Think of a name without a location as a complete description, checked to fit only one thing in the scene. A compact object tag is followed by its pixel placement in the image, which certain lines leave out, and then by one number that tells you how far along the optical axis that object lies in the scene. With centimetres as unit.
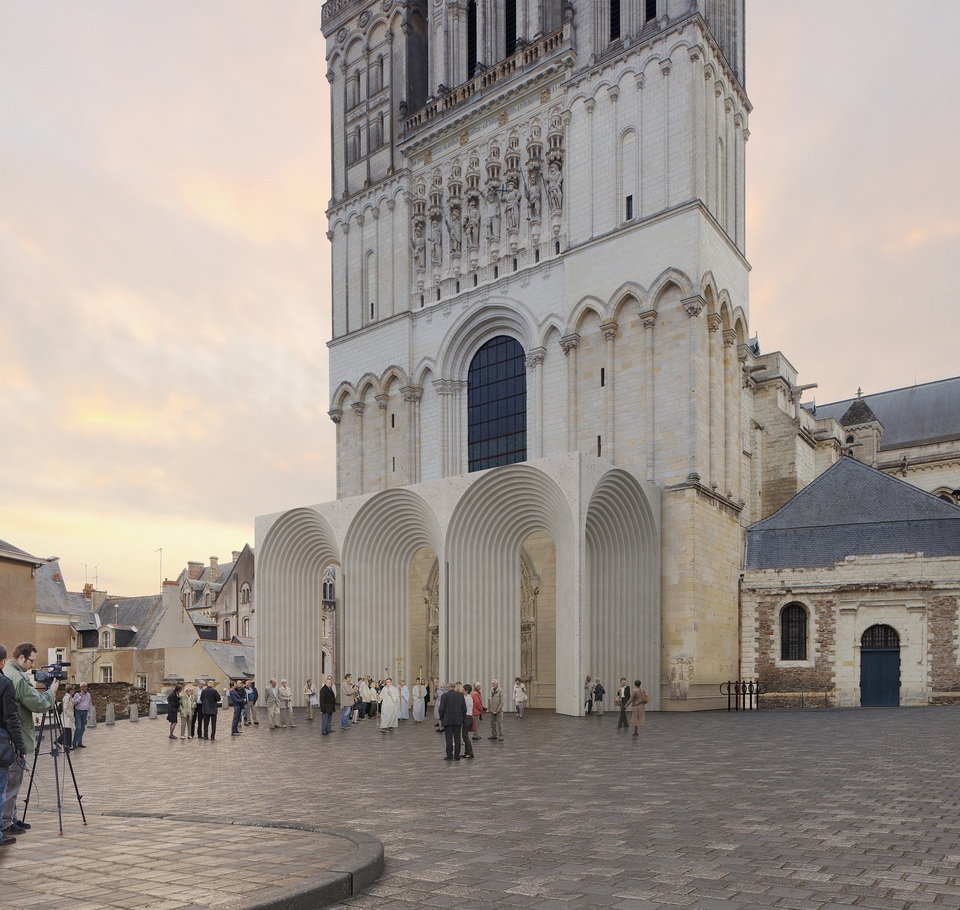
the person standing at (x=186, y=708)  2050
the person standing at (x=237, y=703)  2019
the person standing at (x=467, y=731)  1354
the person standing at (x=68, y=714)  1689
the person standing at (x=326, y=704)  1936
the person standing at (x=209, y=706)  1931
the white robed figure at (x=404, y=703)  2472
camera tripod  706
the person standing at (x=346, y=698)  2169
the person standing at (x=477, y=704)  1744
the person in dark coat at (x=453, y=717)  1345
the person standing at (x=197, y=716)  1988
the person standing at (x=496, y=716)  1684
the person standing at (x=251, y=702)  2405
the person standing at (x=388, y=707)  2019
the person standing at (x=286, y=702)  2180
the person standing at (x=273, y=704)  2175
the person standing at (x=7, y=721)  661
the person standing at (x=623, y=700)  1881
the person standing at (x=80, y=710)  1845
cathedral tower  2619
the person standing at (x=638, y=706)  1703
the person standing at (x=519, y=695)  2270
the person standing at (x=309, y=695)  2380
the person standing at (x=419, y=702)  2362
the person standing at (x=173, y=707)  2064
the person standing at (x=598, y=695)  2366
